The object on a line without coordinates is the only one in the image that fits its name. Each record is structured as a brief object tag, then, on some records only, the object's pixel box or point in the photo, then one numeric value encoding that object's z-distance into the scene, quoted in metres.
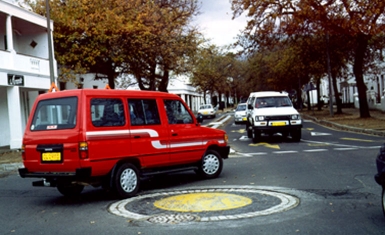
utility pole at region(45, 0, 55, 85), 19.35
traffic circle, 6.96
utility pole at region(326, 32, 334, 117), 34.53
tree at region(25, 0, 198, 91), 29.03
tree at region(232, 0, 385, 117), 24.62
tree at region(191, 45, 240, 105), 75.19
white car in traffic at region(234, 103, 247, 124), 37.25
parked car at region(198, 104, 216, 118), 54.24
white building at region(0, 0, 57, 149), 21.44
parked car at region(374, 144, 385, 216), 6.31
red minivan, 8.21
